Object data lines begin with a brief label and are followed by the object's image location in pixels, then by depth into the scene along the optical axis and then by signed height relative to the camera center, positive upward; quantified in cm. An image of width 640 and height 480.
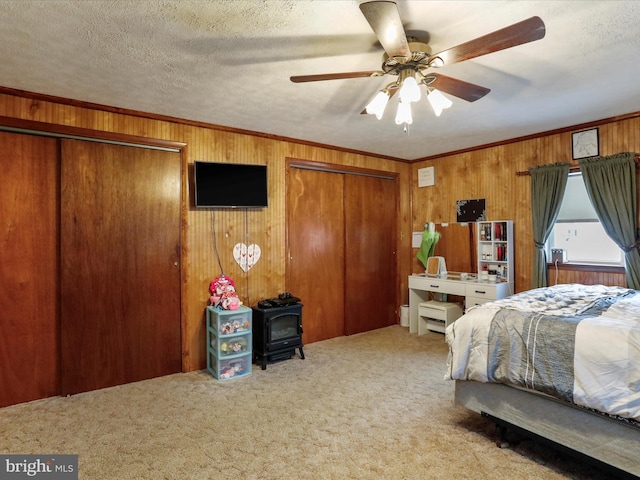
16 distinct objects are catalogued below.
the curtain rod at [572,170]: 319 +71
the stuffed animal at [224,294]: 330 -52
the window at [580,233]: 350 +4
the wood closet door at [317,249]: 414 -12
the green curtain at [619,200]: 318 +34
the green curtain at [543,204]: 366 +36
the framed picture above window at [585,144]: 344 +93
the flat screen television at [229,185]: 332 +55
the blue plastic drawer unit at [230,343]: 317 -95
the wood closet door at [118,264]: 289 -20
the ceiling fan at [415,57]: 145 +90
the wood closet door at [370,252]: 462 -18
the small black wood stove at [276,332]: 343 -93
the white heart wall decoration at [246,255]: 367 -16
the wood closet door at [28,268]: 267 -21
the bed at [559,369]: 167 -70
